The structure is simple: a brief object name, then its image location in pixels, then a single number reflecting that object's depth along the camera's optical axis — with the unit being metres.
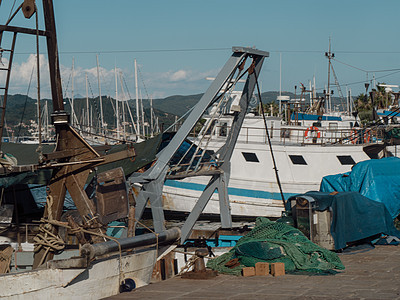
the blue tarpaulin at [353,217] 14.85
